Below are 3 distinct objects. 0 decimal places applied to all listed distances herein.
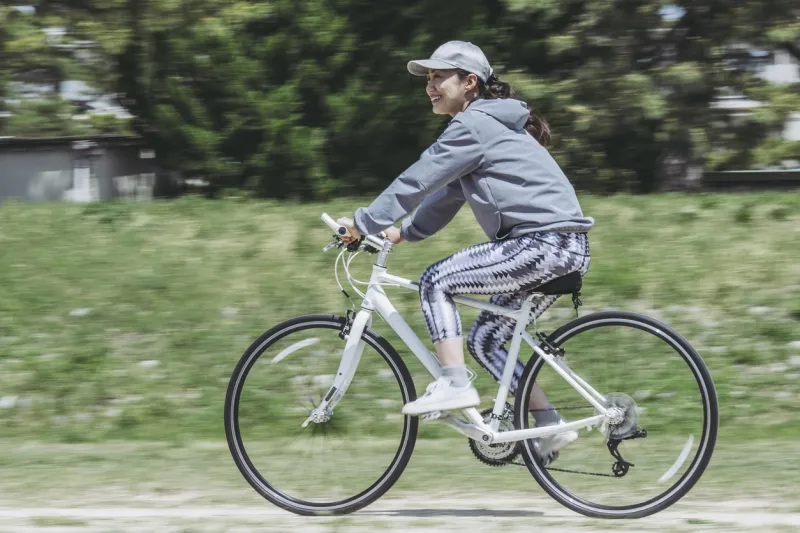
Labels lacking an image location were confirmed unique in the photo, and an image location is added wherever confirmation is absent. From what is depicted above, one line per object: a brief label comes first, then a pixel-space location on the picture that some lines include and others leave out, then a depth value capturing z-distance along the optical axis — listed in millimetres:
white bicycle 9059
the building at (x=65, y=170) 32157
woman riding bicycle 8783
